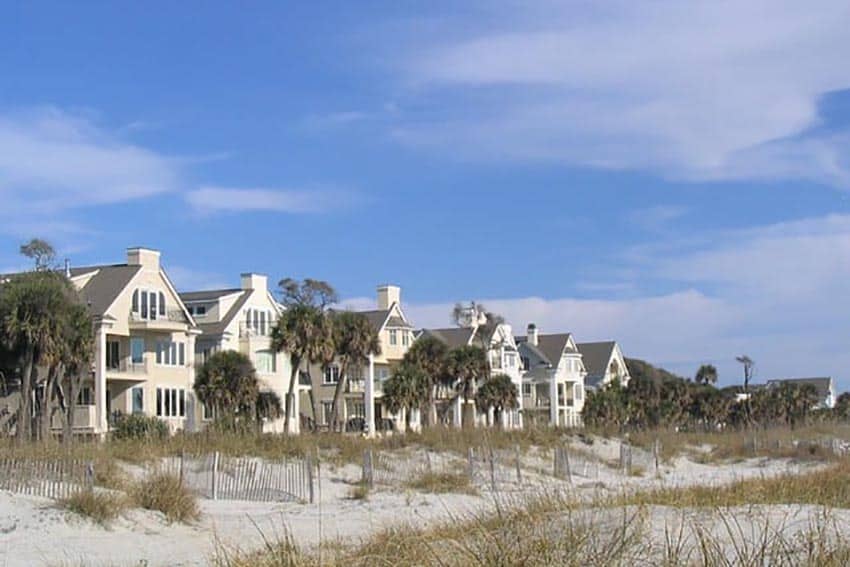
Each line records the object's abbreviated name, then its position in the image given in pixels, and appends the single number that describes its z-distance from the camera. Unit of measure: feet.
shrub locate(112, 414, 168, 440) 137.19
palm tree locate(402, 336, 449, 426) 227.81
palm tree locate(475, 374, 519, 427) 242.99
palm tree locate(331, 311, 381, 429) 200.95
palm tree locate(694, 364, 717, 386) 341.62
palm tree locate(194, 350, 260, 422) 174.70
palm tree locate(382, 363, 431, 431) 209.26
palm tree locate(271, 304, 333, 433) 186.29
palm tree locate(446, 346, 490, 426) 230.48
